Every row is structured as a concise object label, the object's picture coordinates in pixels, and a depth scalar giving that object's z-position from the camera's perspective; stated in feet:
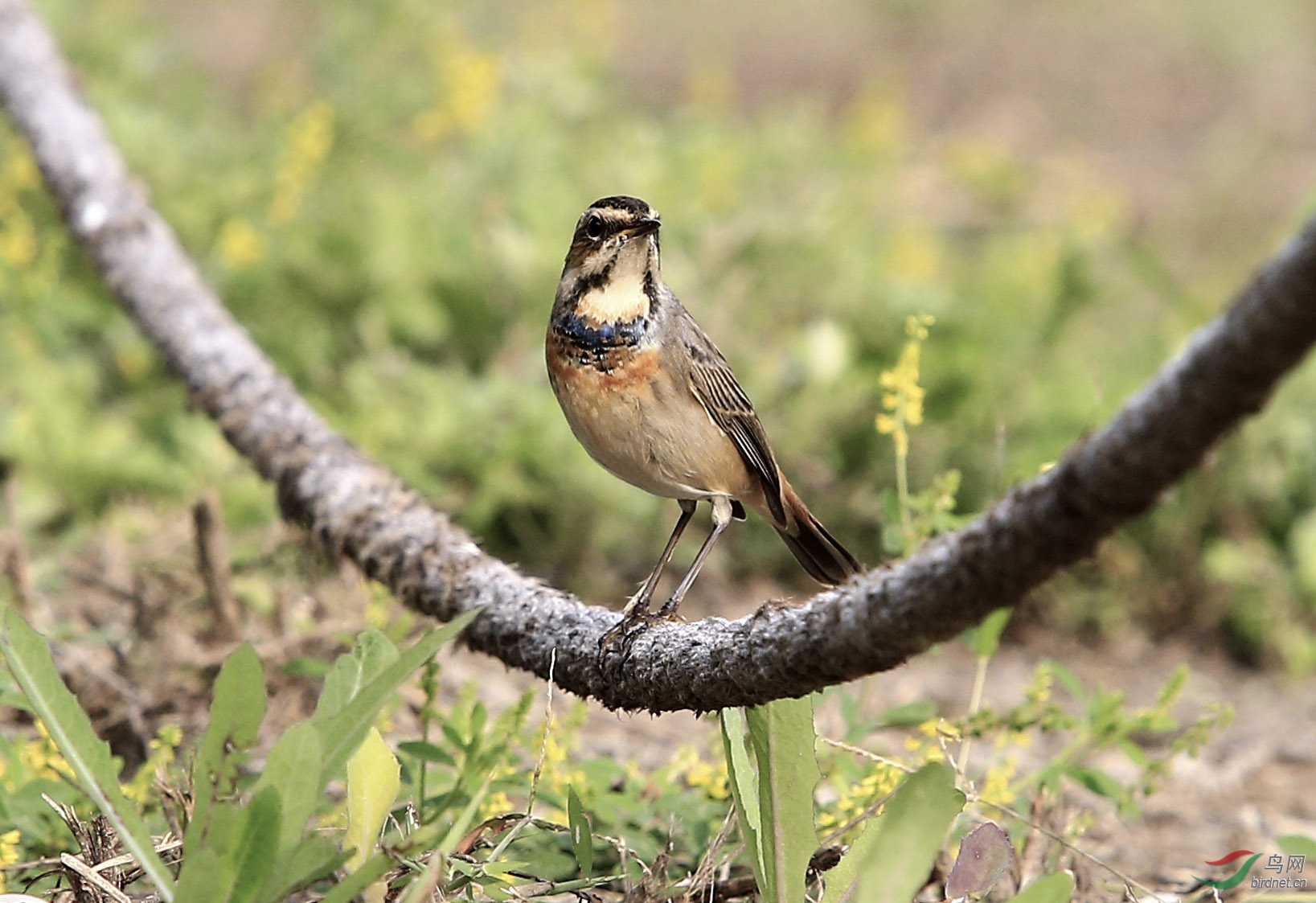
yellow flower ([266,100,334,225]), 44.21
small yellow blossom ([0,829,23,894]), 19.30
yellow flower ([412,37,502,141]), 51.24
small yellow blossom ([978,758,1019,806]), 22.86
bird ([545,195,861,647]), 26.78
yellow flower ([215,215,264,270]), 43.47
